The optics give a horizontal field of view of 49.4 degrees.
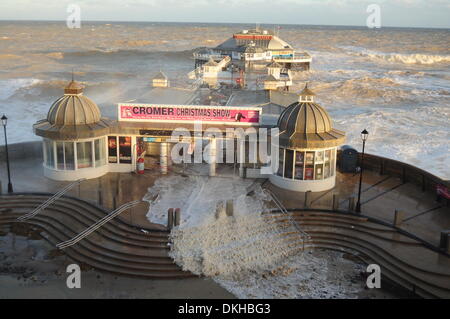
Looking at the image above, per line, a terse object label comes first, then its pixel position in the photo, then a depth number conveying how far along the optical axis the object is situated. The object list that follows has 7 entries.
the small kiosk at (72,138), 21.31
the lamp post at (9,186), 20.16
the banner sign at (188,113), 22.45
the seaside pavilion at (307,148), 20.53
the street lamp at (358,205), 18.53
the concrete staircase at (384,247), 14.58
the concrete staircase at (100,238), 15.56
